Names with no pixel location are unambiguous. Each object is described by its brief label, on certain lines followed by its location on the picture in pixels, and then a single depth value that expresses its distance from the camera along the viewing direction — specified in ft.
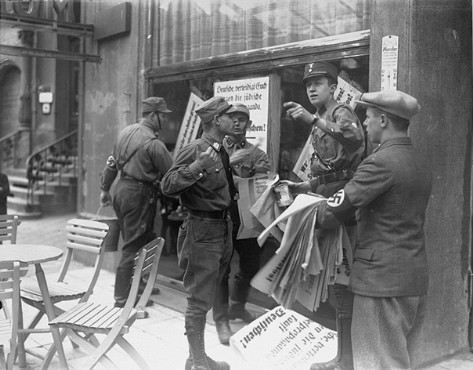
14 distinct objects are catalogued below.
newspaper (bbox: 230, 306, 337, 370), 13.47
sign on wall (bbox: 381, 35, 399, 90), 13.12
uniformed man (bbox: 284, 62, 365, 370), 12.64
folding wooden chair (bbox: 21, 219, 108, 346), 14.01
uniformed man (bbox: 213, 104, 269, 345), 15.49
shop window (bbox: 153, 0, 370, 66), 15.89
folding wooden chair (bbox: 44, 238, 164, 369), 11.71
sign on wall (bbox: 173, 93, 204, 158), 20.29
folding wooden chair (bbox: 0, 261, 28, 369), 11.50
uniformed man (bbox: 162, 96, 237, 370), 12.82
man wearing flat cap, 10.32
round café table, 12.48
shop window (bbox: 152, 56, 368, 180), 14.76
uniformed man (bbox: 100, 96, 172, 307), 18.74
